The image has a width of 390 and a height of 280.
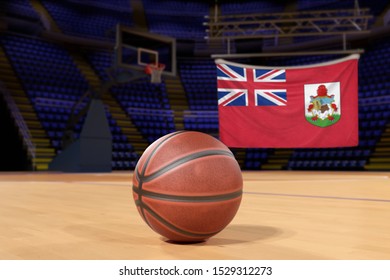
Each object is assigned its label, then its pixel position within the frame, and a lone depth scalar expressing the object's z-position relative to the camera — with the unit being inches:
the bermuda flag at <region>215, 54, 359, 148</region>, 347.6
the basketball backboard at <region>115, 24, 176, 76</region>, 443.5
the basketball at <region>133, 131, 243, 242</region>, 67.1
